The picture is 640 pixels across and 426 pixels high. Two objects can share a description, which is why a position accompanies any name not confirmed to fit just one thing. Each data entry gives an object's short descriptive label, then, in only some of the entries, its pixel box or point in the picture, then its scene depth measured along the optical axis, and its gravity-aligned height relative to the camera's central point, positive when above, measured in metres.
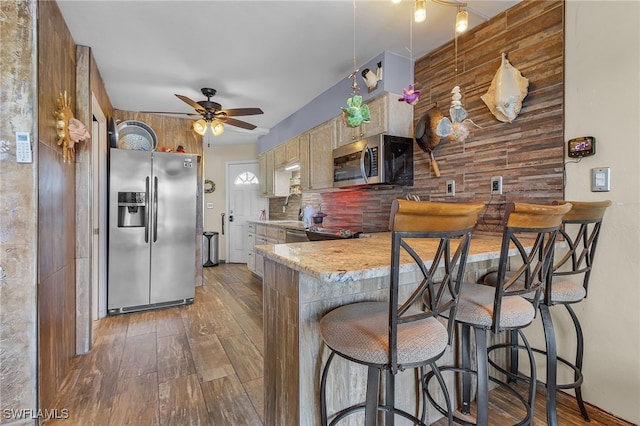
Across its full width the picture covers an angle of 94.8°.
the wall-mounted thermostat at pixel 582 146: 1.63 +0.37
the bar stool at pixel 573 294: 1.40 -0.41
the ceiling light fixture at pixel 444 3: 1.39 +0.98
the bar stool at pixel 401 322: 0.86 -0.41
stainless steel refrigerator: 3.20 -0.23
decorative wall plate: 3.55 +0.90
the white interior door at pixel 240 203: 6.01 +0.14
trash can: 5.63 -0.75
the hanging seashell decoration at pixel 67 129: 1.88 +0.55
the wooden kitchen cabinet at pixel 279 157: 4.47 +0.84
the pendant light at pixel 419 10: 1.38 +0.96
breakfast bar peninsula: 1.18 -0.48
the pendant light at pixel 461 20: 1.50 +0.99
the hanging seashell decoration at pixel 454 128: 2.17 +0.62
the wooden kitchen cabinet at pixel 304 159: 3.78 +0.67
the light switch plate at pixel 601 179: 1.59 +0.18
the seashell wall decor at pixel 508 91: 1.90 +0.79
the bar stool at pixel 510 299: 1.08 -0.39
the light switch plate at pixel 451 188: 2.35 +0.19
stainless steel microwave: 2.50 +0.44
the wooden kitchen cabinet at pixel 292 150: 4.03 +0.85
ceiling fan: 3.14 +1.05
